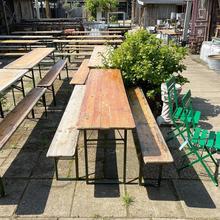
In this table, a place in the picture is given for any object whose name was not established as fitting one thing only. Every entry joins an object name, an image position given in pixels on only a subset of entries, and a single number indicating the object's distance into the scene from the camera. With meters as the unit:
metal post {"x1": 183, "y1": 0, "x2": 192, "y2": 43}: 13.66
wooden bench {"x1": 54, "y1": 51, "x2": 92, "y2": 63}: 10.08
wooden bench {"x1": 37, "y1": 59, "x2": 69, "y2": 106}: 5.96
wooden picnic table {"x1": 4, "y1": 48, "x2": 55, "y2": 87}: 6.03
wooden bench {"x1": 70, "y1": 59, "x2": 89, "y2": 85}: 5.75
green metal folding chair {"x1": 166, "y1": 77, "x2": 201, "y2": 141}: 4.11
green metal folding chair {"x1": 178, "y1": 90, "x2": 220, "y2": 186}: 3.52
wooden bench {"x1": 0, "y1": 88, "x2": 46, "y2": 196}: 3.62
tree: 25.14
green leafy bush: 5.21
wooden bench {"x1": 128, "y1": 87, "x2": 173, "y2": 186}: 3.18
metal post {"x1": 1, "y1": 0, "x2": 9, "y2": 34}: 15.34
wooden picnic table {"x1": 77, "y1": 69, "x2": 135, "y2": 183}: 3.12
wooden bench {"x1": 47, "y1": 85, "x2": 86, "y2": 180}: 3.30
